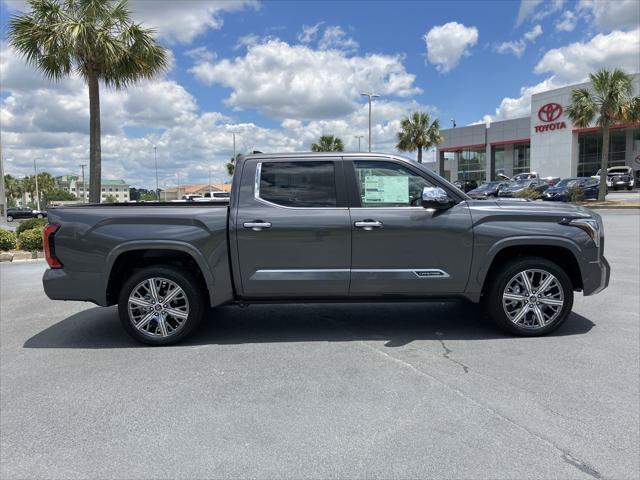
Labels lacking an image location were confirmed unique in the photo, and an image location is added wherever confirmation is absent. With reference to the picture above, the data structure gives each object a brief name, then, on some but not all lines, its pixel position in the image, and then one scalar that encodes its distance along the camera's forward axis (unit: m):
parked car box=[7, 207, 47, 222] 46.18
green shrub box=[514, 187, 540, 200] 31.77
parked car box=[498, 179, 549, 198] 35.97
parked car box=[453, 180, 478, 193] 49.33
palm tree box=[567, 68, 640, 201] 28.47
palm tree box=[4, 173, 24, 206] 92.85
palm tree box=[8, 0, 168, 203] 14.47
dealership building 49.38
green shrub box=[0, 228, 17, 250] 12.70
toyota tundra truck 4.85
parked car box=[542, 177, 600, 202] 31.88
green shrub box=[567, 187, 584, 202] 31.50
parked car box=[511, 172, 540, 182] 44.22
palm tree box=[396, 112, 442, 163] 44.03
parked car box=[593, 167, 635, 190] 42.41
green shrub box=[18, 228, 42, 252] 12.77
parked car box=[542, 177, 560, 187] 40.43
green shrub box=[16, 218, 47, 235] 14.09
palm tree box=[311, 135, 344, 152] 51.50
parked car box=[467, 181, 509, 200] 37.79
